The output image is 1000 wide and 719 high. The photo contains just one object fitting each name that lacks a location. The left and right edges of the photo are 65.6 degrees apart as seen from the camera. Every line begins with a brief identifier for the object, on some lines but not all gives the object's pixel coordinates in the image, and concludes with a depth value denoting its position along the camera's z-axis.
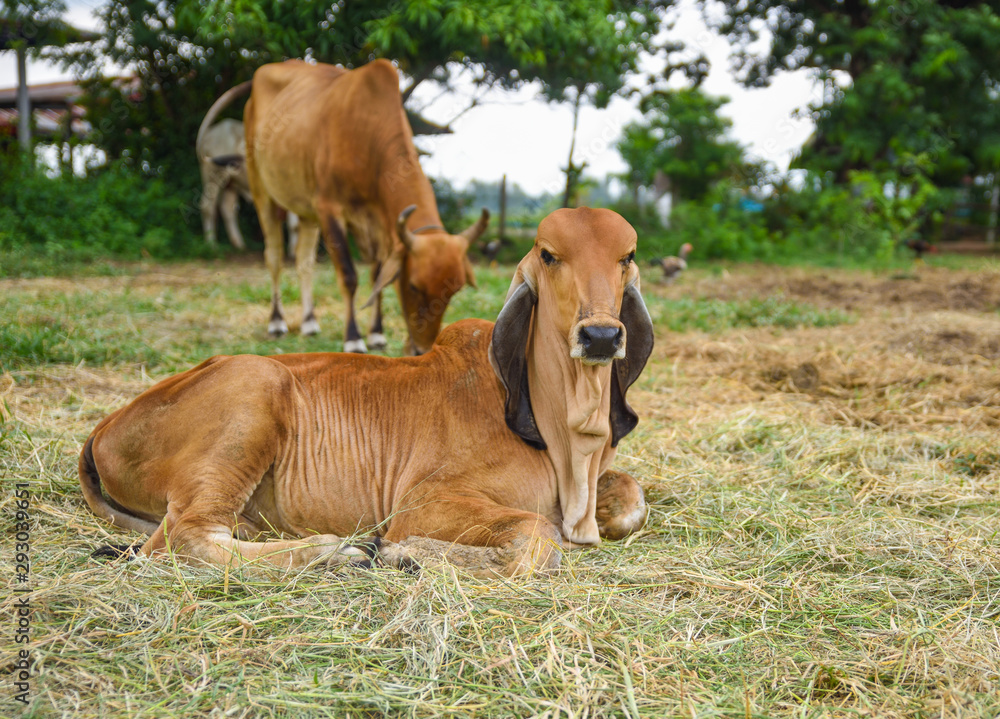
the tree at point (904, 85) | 15.32
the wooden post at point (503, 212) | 13.99
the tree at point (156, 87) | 13.15
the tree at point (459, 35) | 10.37
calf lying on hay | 2.75
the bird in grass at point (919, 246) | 14.73
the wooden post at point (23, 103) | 13.33
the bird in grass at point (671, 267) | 11.28
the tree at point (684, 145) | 18.14
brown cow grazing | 5.85
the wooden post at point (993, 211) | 18.23
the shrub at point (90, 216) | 12.00
